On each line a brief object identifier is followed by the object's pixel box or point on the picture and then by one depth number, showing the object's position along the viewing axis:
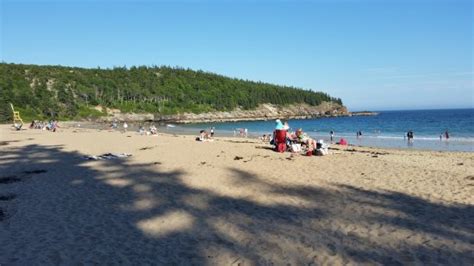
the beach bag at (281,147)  20.11
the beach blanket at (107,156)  18.45
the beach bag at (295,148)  19.62
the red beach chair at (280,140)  20.16
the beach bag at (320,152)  18.76
